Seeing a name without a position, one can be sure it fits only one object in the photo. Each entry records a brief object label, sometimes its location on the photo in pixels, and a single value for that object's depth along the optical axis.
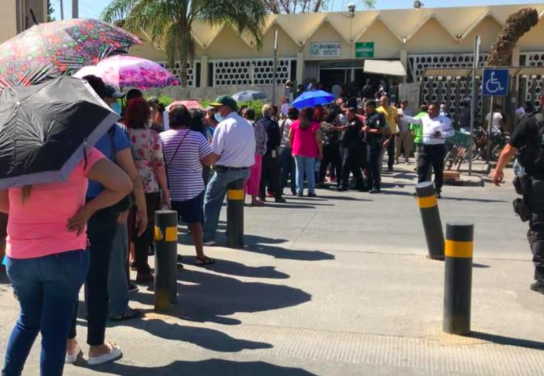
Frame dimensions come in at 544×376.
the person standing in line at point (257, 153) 11.21
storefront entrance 27.81
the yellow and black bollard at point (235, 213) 8.06
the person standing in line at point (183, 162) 6.84
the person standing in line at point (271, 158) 11.75
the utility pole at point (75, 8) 16.93
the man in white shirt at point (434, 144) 11.97
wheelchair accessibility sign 15.23
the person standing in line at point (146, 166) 5.95
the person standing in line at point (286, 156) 13.09
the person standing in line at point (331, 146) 13.77
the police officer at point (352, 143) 13.26
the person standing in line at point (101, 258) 4.34
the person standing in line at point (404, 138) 18.66
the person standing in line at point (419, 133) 12.44
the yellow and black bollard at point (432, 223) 7.42
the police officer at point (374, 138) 13.09
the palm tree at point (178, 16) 23.19
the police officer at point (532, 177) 5.98
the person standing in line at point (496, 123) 19.48
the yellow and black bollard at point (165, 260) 5.43
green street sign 27.08
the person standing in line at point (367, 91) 25.14
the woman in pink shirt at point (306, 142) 12.35
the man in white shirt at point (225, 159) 8.10
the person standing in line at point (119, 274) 5.07
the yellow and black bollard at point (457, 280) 5.10
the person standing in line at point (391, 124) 16.30
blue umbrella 13.31
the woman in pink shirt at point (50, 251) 3.26
